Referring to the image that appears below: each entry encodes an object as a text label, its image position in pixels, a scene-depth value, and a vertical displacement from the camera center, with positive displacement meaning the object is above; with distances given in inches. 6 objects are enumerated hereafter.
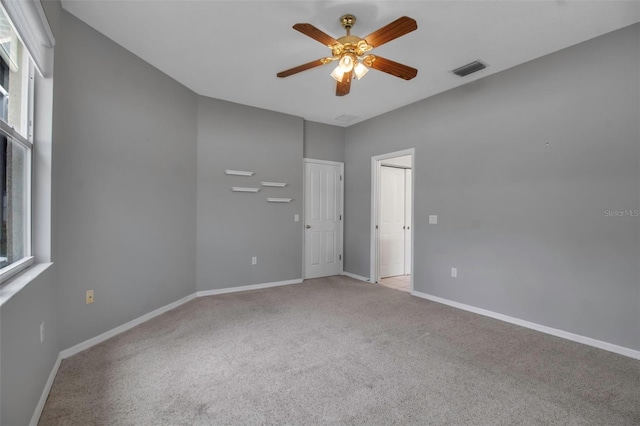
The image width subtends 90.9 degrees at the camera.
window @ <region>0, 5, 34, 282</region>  65.3 +14.5
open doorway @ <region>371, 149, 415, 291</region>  203.6 -4.4
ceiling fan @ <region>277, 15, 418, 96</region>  82.7 +48.7
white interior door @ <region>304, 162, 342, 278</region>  208.7 -3.8
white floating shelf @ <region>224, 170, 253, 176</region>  173.5 +23.0
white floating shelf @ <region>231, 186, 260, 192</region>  175.9 +14.0
